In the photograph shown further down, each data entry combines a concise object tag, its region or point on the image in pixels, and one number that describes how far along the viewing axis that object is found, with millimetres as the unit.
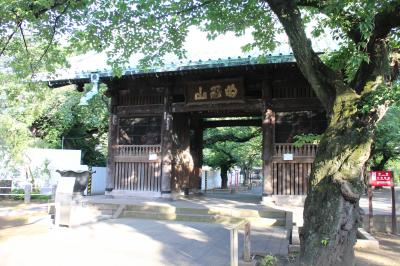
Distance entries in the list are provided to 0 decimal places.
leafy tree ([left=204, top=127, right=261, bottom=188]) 24270
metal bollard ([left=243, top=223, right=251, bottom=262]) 6906
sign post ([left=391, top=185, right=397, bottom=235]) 10945
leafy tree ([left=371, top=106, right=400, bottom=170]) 16717
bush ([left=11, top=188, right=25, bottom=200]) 18438
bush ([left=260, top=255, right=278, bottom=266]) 6640
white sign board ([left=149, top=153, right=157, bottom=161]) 15344
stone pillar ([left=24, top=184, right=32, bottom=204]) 17227
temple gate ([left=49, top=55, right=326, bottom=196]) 13773
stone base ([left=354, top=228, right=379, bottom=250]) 8406
